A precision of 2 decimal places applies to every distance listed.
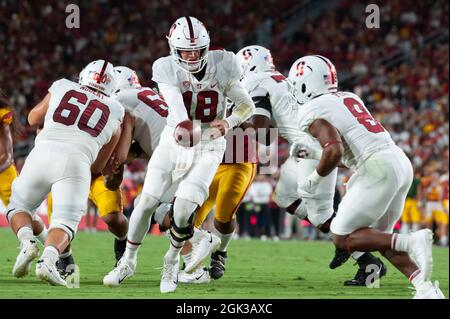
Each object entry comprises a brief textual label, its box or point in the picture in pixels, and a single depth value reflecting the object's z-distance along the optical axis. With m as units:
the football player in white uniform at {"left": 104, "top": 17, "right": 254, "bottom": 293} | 13.82
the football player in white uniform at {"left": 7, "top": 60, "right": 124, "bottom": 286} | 13.41
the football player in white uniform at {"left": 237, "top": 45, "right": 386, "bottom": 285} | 17.06
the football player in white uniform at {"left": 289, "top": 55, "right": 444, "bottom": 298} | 12.69
